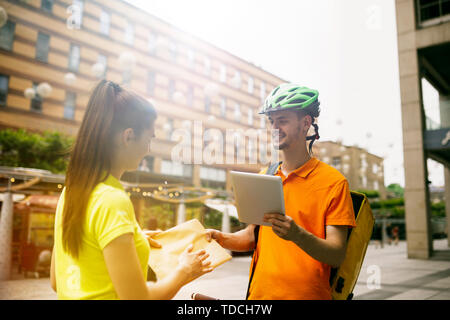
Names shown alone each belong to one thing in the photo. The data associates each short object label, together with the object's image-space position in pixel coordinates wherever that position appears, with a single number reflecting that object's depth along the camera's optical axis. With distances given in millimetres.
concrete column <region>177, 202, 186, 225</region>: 14539
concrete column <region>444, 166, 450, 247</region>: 18969
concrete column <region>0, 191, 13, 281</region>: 9586
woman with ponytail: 1092
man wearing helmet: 1497
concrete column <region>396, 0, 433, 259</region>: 13727
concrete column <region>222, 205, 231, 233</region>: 15329
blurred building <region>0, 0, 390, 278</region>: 13312
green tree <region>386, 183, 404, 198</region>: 32250
